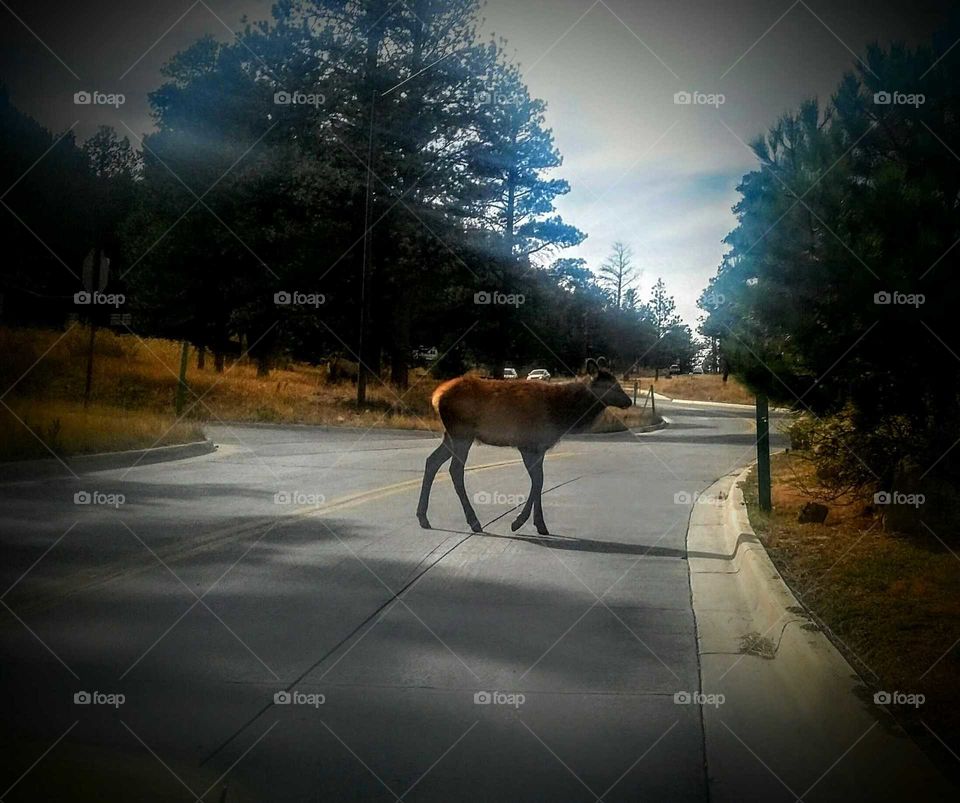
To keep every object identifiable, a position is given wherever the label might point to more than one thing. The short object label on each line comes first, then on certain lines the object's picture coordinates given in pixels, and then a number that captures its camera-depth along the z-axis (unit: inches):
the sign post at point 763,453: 453.4
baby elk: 436.1
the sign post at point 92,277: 877.8
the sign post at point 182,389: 1074.4
